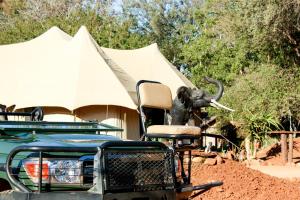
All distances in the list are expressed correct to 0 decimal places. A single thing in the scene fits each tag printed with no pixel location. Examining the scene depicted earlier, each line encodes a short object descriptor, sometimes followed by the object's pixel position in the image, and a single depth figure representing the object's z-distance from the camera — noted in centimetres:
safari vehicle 445
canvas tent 1900
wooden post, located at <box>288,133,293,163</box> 1660
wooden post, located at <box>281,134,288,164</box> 1677
